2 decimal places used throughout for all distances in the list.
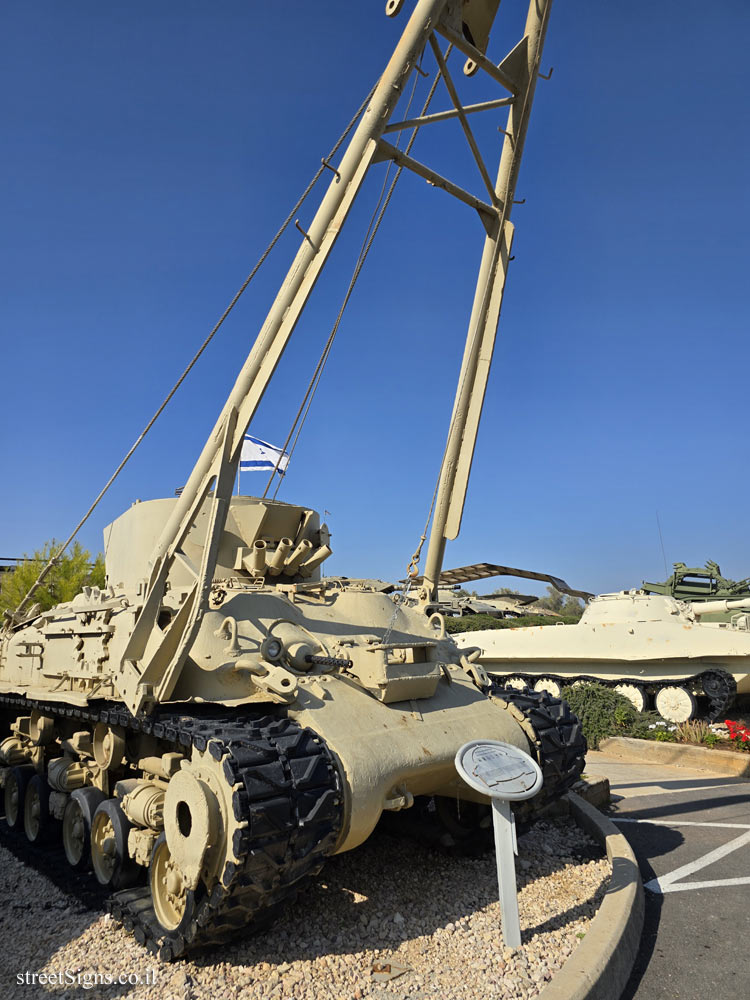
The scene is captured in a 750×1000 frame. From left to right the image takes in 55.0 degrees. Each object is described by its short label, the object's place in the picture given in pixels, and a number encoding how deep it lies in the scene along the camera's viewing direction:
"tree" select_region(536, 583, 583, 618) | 57.91
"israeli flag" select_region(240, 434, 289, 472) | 11.55
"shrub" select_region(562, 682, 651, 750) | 13.81
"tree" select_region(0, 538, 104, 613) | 26.05
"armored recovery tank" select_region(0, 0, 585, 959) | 4.39
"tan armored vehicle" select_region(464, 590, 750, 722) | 14.59
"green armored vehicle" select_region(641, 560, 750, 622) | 20.69
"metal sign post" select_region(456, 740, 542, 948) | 4.44
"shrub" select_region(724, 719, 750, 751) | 12.25
